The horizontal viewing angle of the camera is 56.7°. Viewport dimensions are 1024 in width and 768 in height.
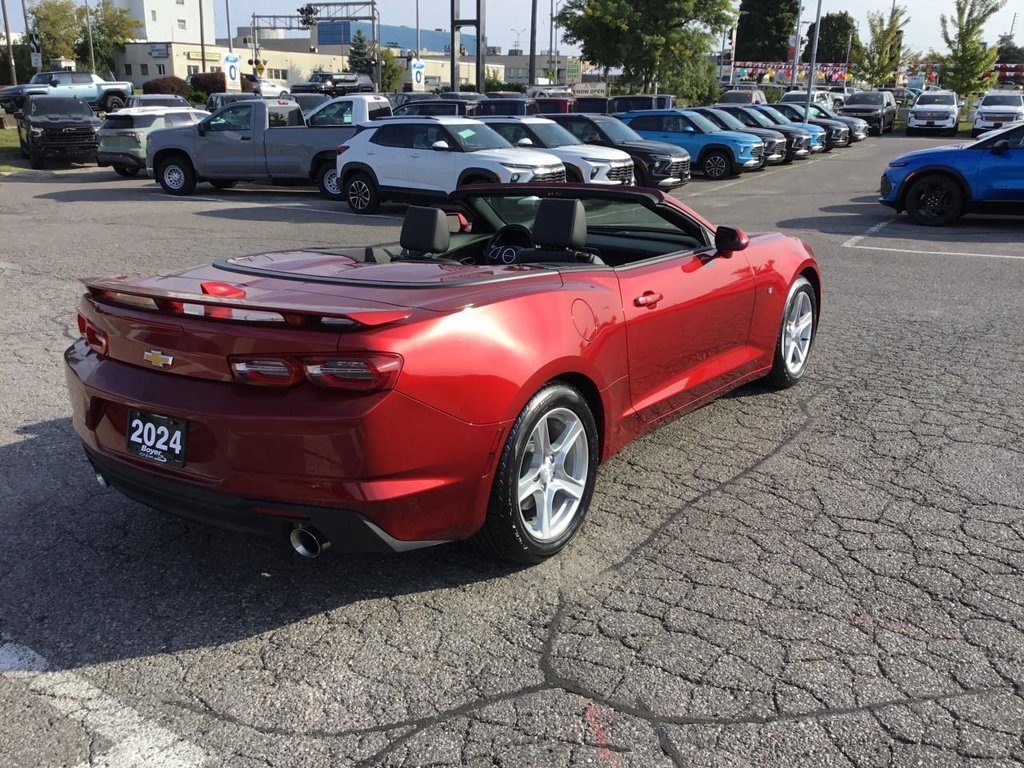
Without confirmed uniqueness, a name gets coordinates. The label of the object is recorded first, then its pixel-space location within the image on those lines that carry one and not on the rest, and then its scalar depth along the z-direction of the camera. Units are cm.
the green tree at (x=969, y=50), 5541
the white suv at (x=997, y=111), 3866
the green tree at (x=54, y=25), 6888
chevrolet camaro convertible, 303
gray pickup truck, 1808
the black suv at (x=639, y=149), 1889
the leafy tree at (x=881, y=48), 6962
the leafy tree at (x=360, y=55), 8274
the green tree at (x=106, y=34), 7619
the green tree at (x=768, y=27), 8769
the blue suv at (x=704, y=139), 2242
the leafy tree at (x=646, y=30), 4512
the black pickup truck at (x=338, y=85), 4044
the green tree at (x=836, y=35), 10432
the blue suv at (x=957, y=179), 1361
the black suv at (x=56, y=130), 2288
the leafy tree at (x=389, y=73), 7494
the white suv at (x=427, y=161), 1500
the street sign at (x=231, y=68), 3553
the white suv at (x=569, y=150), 1623
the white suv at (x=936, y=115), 4131
